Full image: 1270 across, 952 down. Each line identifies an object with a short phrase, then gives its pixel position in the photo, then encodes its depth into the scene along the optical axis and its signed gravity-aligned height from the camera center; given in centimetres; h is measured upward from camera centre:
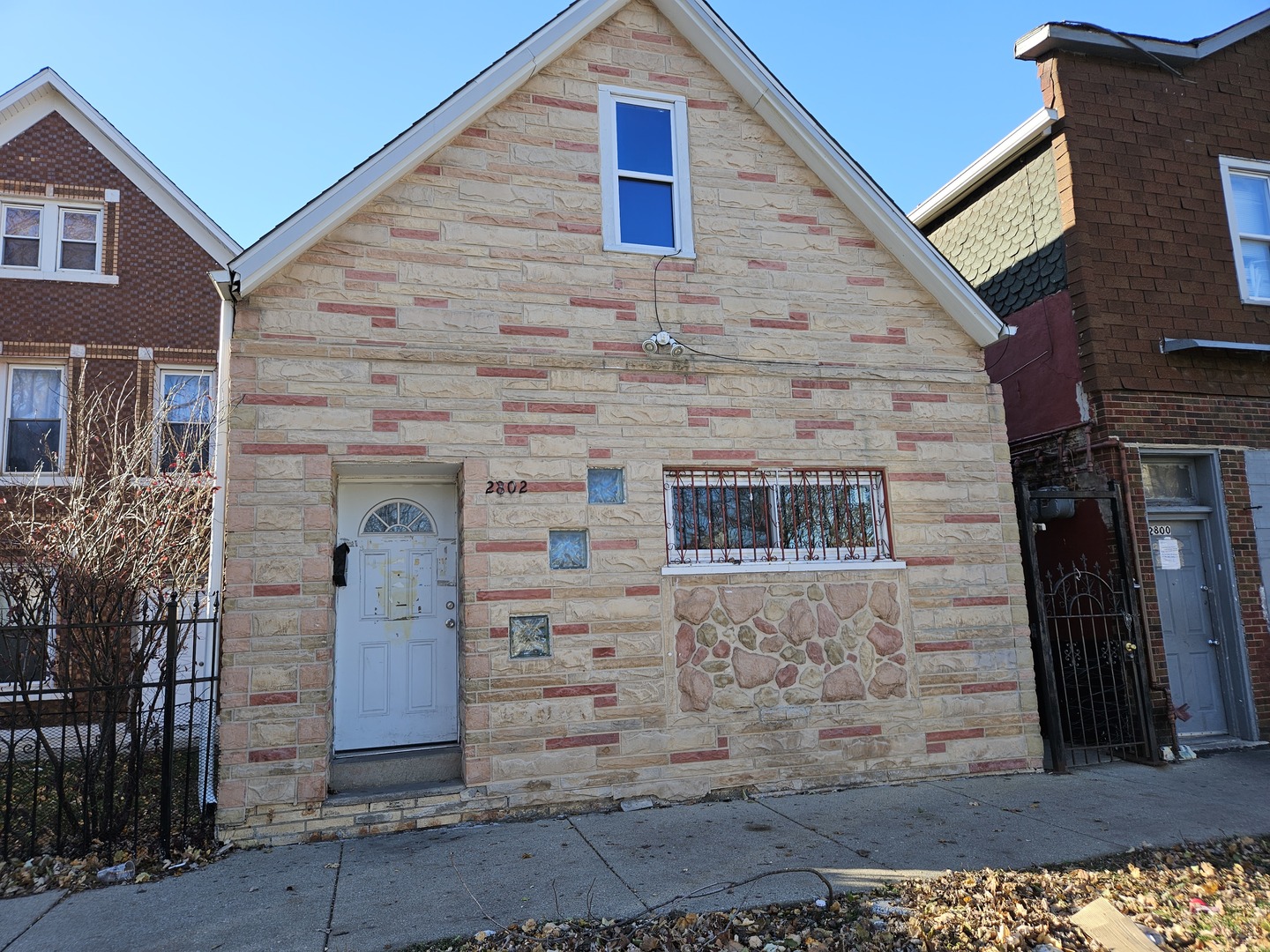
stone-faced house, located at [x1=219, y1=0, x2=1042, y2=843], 645 +116
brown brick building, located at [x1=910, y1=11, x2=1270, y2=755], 862 +242
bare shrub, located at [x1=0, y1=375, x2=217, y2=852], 600 +39
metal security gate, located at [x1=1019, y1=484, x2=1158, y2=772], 799 -46
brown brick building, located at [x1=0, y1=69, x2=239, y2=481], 1168 +502
